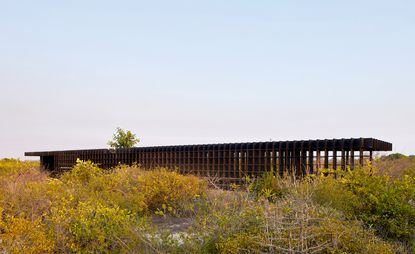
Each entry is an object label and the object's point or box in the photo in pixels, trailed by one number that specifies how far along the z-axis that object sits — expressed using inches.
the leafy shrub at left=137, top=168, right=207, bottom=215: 452.8
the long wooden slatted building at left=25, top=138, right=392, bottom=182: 676.1
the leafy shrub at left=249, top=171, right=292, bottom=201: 516.0
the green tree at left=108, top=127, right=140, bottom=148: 1354.6
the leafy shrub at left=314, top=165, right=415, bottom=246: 310.5
